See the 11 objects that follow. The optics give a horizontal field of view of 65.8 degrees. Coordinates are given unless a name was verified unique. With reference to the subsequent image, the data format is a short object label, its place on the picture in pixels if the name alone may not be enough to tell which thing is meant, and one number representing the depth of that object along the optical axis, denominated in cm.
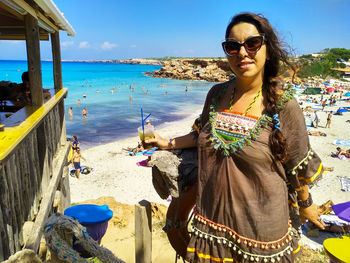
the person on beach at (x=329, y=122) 2013
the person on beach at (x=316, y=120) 2086
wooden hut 250
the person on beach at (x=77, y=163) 1105
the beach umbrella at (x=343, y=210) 579
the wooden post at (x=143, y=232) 215
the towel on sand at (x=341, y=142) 1630
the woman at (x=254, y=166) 162
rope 146
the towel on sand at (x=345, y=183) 1021
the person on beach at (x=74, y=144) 1153
